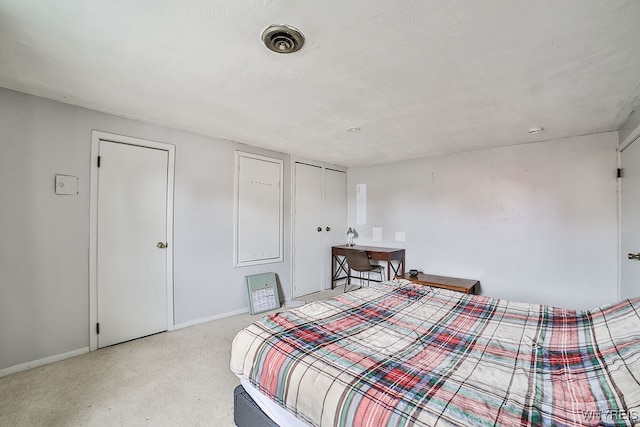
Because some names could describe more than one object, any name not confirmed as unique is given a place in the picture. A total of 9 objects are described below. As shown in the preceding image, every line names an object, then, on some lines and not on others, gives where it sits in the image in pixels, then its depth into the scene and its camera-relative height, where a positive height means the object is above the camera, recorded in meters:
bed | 0.96 -0.66
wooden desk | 4.08 -0.69
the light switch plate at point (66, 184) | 2.36 +0.26
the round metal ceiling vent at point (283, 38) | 1.38 +0.92
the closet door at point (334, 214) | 4.71 +0.04
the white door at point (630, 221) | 2.35 -0.02
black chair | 4.09 -0.66
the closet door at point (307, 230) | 4.24 -0.22
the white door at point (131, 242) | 2.59 -0.27
